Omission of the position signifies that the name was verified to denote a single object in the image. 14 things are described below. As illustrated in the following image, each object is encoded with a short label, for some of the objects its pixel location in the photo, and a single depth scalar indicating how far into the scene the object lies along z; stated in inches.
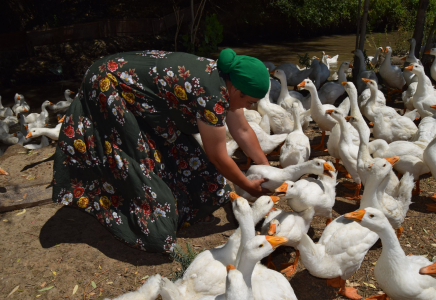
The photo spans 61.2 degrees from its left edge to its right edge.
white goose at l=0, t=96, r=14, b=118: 276.8
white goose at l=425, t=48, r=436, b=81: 298.4
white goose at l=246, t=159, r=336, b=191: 146.6
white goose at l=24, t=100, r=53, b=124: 248.8
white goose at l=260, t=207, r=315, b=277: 120.7
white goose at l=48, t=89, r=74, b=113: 273.4
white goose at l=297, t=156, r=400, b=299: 114.2
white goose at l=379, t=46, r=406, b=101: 303.9
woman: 109.2
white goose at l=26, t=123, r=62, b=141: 216.2
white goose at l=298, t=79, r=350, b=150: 211.6
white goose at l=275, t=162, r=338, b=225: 130.6
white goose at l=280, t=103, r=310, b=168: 173.5
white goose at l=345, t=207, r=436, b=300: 103.0
